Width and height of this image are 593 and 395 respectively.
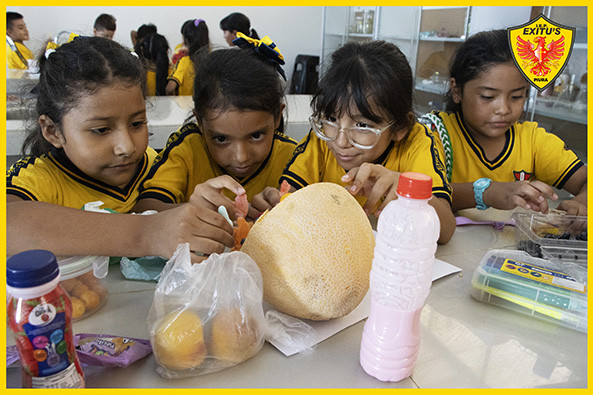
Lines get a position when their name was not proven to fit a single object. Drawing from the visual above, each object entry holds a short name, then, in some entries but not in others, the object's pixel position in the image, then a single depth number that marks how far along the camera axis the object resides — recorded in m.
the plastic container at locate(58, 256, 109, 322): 0.64
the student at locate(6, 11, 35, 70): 4.22
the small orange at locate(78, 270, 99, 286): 0.67
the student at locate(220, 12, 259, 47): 4.99
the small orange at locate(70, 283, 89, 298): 0.66
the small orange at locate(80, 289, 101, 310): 0.67
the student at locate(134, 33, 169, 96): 4.20
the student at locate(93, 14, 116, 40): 4.81
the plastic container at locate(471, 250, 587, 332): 0.68
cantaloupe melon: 0.61
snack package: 0.54
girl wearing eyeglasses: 1.06
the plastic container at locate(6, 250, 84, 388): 0.43
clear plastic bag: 0.54
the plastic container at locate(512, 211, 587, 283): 0.82
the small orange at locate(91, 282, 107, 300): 0.69
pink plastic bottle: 0.52
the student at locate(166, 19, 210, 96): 4.02
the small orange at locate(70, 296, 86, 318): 0.65
